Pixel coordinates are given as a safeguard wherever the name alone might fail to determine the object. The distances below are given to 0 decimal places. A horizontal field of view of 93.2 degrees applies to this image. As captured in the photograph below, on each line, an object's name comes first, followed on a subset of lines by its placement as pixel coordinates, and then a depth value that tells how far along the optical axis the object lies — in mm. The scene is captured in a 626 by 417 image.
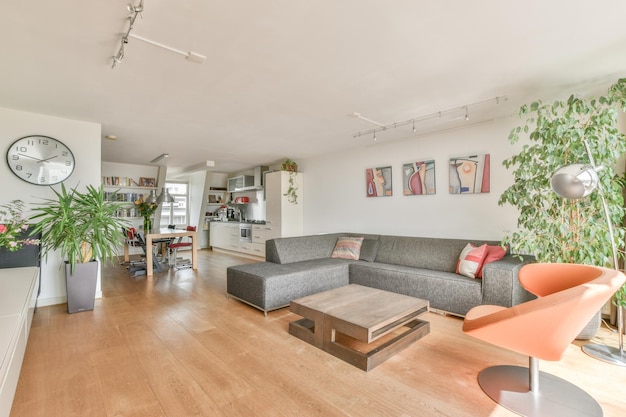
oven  7113
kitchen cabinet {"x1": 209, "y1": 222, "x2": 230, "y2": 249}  7945
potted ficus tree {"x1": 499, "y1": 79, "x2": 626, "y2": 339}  2332
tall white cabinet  6273
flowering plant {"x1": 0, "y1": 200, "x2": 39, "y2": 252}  2092
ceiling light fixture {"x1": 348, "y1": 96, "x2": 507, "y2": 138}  3109
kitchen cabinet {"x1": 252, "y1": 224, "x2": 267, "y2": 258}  6723
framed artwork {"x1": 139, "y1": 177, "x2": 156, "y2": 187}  7594
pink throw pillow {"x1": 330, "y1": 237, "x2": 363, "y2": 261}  4359
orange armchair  1472
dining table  5262
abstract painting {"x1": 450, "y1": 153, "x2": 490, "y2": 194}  3822
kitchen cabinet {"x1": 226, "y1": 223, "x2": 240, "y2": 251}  7535
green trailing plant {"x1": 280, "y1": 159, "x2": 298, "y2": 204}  6340
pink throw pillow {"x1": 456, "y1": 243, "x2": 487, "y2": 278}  3145
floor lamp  2070
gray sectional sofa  2914
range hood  7168
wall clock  3328
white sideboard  1260
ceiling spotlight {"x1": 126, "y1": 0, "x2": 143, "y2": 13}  1592
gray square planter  3252
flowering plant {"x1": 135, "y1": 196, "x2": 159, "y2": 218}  5480
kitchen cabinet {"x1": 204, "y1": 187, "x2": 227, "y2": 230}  8859
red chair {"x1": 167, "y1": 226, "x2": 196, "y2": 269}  5781
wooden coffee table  2135
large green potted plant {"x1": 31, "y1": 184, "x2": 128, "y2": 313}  3121
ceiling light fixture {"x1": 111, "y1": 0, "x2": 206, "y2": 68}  1615
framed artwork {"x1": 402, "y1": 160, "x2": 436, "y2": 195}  4355
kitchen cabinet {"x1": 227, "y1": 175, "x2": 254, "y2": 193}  7582
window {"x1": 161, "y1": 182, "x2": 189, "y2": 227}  9164
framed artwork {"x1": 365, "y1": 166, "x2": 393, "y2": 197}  4867
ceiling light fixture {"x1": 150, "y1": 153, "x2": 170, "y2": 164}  5932
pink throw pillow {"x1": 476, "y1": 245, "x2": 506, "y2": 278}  3121
